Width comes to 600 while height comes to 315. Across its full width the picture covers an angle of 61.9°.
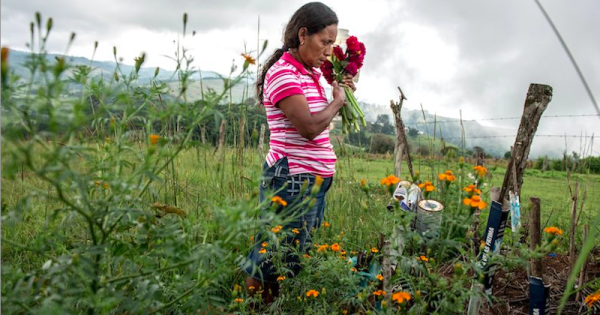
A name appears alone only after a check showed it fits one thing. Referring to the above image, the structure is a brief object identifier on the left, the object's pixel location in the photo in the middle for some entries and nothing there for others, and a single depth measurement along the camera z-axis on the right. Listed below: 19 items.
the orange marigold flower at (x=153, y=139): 1.36
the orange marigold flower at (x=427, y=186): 1.65
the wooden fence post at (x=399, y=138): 2.87
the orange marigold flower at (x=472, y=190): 1.57
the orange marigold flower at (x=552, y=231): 1.62
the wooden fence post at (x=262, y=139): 3.88
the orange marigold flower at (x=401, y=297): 1.64
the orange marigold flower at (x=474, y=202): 1.56
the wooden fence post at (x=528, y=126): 2.33
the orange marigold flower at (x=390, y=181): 1.60
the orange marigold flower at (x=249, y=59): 1.61
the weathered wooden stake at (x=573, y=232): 2.28
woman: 2.31
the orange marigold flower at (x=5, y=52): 1.07
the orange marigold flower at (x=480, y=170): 1.62
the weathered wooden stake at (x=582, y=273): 2.39
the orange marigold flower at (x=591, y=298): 2.02
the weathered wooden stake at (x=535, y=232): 2.10
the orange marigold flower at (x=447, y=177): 1.66
